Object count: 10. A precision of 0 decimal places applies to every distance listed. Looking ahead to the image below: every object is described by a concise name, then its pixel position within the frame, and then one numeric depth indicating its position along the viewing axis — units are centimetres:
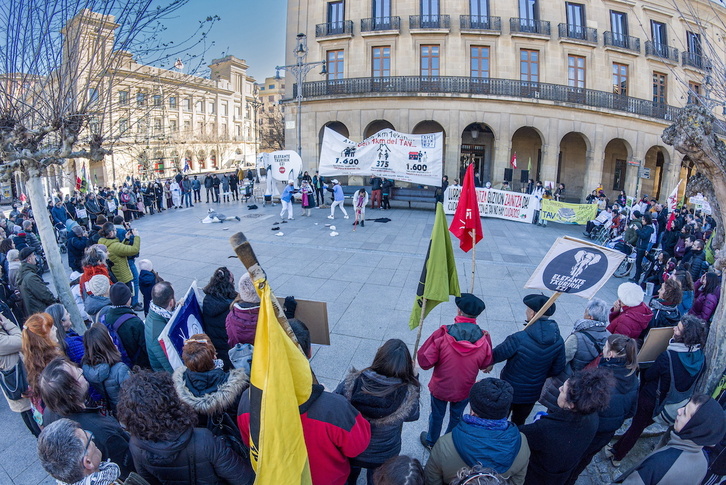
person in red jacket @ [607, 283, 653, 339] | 438
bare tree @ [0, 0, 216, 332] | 469
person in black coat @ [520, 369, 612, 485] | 258
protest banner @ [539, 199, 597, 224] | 1675
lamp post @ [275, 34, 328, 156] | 1997
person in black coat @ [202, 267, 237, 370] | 435
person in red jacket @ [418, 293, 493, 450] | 351
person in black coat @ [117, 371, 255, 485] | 221
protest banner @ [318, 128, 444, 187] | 1794
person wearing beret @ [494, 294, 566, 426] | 351
